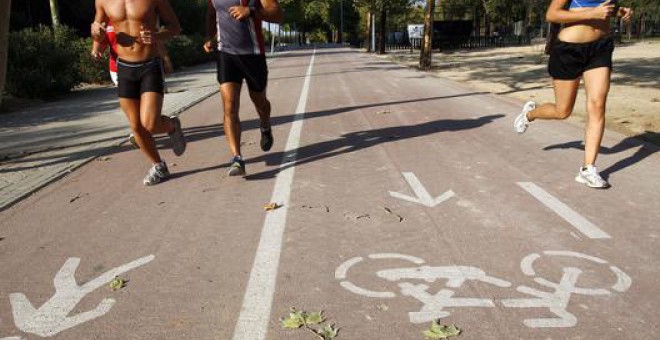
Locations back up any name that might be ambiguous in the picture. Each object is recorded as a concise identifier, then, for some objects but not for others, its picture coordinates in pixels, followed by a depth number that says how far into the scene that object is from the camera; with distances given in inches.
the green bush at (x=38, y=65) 527.8
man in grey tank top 204.5
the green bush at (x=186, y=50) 1066.7
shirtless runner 195.0
